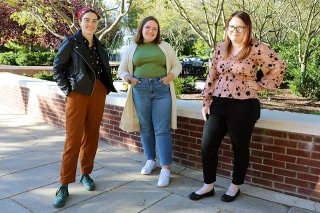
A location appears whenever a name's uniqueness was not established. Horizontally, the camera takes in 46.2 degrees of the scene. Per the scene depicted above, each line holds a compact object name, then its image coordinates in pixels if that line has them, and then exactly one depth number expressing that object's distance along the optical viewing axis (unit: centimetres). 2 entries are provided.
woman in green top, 413
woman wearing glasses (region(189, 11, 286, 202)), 343
